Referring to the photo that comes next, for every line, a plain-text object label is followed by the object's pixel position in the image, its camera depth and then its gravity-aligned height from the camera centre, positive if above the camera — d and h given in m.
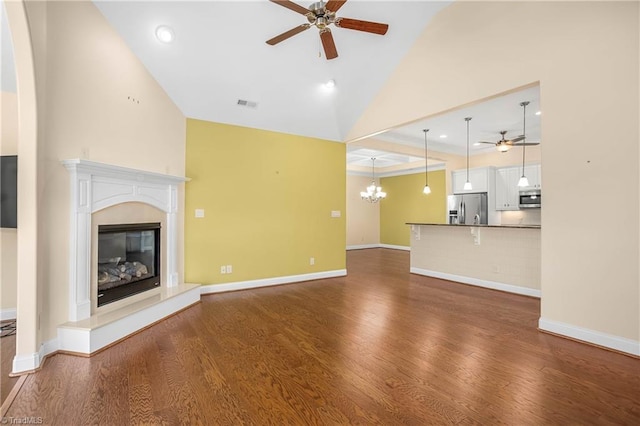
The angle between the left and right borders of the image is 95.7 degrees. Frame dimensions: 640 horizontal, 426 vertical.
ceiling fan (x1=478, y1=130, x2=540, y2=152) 5.45 +1.32
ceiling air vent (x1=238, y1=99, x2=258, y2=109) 4.53 +1.74
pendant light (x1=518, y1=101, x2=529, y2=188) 4.82 +1.79
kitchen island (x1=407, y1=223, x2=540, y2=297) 4.64 -0.76
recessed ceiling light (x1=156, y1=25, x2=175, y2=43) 3.40 +2.14
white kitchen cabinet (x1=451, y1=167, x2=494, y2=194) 7.61 +0.93
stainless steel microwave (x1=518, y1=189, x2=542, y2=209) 6.85 +0.33
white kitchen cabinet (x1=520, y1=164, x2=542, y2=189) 6.94 +0.92
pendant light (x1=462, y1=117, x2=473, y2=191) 6.75 +0.62
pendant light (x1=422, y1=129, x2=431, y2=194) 6.66 +1.44
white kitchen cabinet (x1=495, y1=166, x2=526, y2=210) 7.25 +0.63
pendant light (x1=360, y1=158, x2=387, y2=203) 9.11 +0.60
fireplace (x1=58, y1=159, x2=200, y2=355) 2.76 -0.47
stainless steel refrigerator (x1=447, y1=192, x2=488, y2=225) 7.63 +0.13
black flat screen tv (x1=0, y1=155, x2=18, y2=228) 2.99 +0.22
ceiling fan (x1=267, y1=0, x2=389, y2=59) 2.65 +1.87
